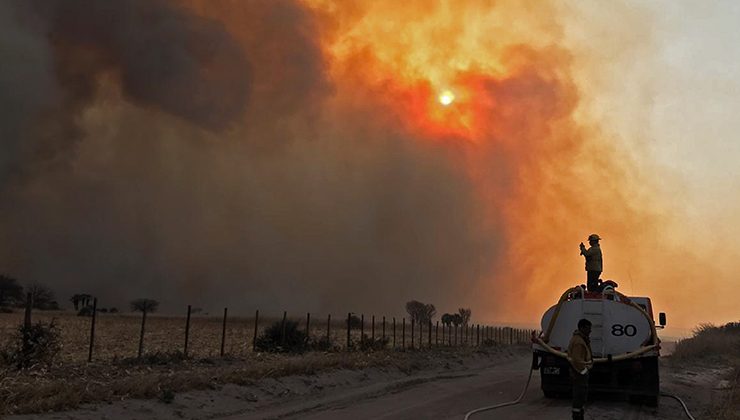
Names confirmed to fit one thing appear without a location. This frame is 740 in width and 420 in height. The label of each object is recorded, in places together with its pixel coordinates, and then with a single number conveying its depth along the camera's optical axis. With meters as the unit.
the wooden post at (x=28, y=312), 17.67
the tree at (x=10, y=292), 123.29
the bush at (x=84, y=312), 92.81
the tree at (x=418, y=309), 150.36
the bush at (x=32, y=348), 17.34
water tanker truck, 14.88
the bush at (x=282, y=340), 29.73
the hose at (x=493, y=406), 13.27
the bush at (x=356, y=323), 92.51
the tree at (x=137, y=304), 140.10
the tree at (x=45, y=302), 114.38
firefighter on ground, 11.43
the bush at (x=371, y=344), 32.28
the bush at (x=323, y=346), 31.43
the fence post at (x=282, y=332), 30.22
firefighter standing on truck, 17.16
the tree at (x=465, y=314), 135.90
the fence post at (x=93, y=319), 19.77
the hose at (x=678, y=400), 13.93
